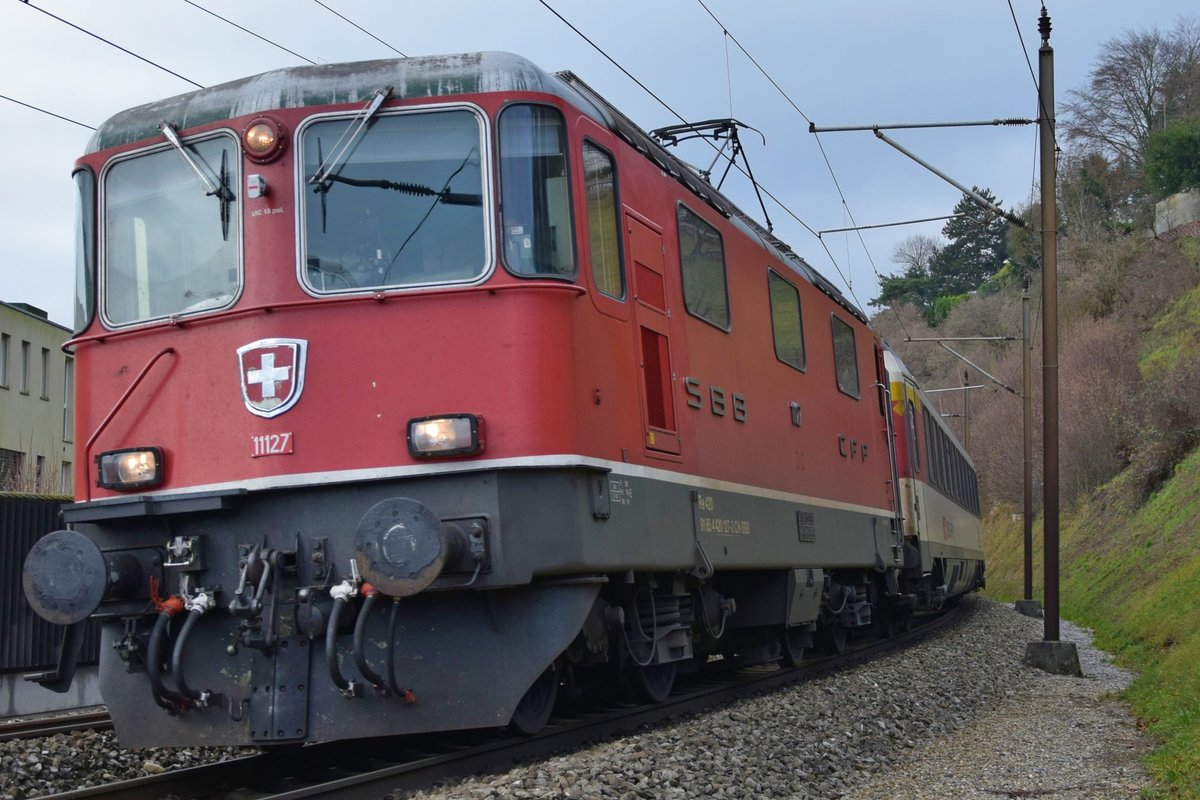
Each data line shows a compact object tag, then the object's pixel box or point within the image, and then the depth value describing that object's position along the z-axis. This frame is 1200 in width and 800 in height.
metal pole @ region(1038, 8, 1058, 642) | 14.23
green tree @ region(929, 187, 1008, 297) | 86.69
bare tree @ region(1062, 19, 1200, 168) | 58.22
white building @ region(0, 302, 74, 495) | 30.44
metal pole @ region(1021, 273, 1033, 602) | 26.27
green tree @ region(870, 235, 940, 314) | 87.12
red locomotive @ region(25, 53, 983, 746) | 6.18
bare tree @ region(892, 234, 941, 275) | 91.00
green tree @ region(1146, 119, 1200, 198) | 52.00
